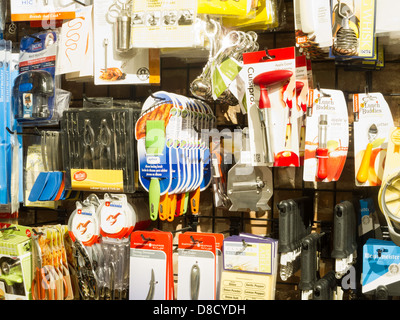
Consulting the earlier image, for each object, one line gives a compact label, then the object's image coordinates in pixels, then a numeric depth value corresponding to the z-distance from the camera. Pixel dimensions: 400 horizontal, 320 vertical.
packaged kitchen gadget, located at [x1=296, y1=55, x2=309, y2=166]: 1.73
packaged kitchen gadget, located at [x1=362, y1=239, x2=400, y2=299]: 1.61
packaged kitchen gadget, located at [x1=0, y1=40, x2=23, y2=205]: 2.21
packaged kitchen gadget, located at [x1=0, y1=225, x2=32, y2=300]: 2.09
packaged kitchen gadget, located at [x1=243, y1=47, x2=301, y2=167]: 1.69
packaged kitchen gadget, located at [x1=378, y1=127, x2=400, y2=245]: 1.54
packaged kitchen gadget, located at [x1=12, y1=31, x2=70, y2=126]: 2.17
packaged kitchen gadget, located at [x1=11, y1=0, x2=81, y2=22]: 2.11
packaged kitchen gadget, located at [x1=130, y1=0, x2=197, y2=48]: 1.77
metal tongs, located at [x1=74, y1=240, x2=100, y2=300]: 2.00
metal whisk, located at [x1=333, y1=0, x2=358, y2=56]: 1.62
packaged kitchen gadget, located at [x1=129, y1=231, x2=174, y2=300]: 1.91
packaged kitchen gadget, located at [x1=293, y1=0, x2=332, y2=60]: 1.61
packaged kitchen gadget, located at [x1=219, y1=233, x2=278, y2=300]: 1.74
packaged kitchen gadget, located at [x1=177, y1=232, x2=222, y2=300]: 1.85
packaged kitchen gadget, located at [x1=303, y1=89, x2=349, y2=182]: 1.71
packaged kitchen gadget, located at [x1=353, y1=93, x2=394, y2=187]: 1.67
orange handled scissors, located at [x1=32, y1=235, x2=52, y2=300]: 2.08
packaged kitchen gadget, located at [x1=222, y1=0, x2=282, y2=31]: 1.81
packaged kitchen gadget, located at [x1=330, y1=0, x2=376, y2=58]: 1.62
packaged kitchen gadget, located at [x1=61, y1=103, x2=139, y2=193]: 1.93
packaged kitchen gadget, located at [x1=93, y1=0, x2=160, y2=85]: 1.99
